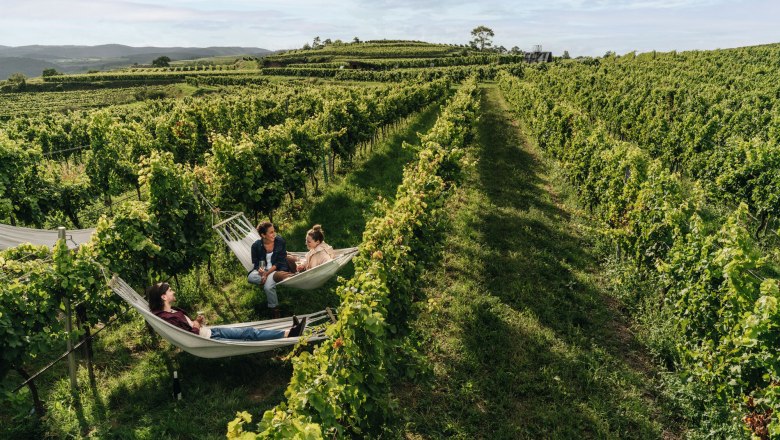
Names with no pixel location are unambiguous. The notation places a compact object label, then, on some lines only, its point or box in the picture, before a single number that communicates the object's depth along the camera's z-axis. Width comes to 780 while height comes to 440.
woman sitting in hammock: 7.67
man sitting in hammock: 7.22
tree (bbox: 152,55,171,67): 114.78
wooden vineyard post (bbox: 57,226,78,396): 5.34
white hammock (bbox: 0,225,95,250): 7.35
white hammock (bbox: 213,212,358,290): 6.99
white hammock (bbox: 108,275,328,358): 5.16
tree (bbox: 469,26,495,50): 140.50
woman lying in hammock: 5.76
